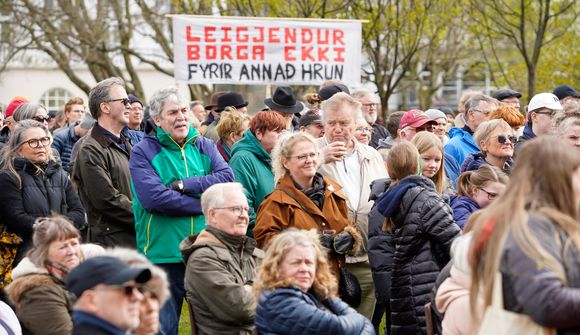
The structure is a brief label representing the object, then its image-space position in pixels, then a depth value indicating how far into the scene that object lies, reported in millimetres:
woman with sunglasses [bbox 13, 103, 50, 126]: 20766
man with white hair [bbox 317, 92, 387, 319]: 16297
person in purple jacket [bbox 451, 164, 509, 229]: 15695
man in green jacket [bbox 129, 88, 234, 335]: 15672
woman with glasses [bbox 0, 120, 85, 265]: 16750
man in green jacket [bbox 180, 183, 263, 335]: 13844
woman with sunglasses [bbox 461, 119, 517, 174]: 18312
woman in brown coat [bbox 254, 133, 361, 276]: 15016
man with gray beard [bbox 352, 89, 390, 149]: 21984
